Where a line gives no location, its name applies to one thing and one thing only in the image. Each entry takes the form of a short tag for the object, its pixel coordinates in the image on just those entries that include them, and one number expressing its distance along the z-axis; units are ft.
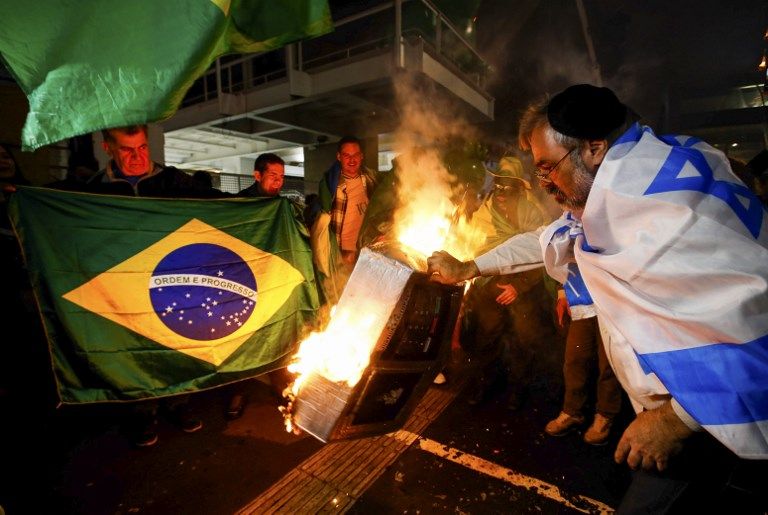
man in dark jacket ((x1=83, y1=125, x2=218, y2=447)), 11.86
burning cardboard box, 7.79
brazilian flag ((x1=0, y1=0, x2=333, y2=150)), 5.87
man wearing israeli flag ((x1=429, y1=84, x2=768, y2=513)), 4.13
